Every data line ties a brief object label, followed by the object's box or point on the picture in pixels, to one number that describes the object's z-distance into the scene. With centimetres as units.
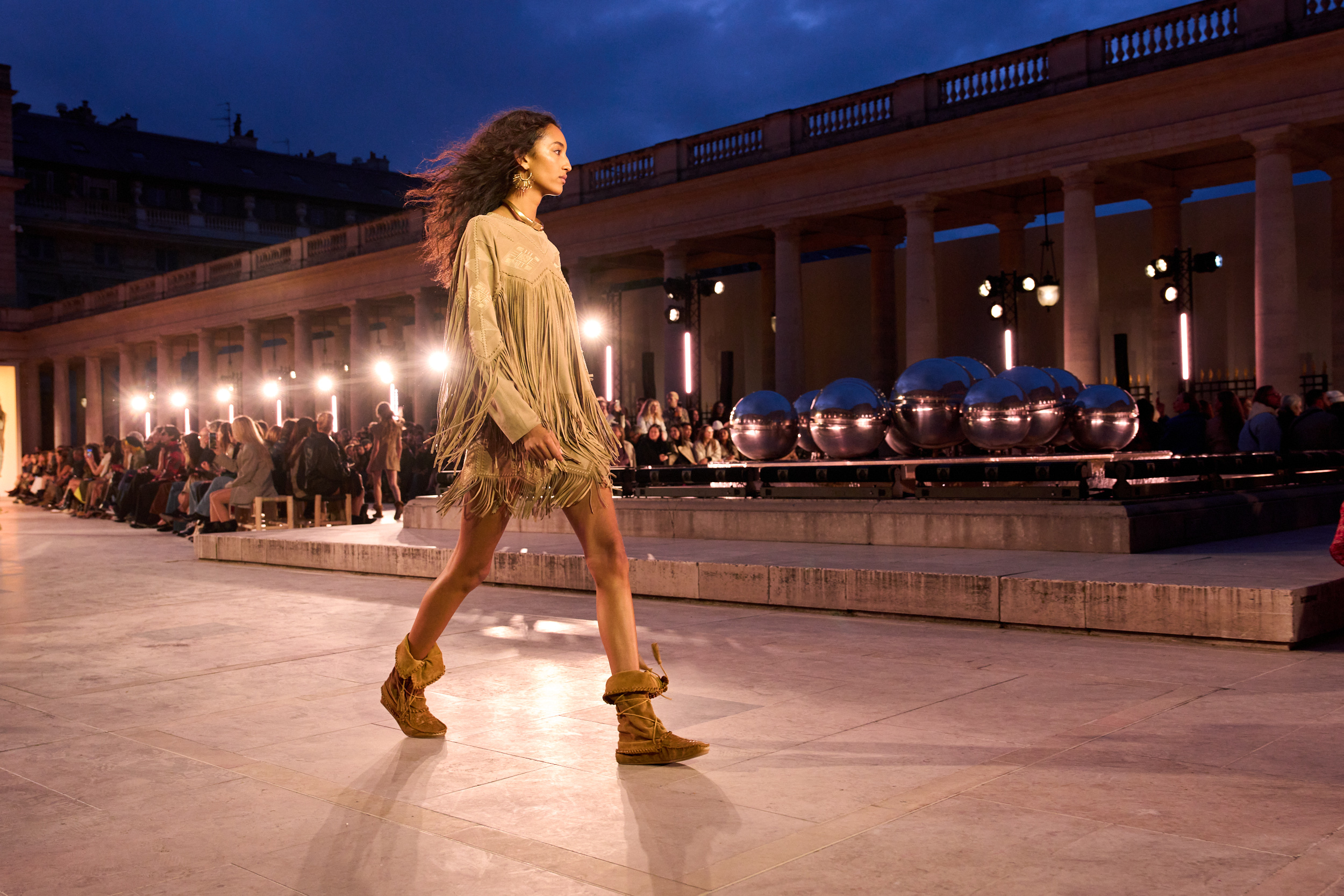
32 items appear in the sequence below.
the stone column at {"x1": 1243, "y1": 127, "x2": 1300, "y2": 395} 2027
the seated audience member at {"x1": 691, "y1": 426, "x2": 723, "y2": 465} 1830
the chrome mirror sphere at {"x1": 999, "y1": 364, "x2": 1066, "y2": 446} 1064
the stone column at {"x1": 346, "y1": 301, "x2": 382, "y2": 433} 4003
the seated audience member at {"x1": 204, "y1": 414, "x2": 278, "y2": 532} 1570
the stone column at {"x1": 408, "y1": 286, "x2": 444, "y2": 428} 3616
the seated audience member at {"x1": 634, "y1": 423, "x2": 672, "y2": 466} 1638
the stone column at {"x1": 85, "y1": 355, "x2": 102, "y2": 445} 5306
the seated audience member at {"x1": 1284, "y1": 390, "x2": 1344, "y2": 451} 1335
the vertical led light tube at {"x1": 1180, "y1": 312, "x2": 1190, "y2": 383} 2439
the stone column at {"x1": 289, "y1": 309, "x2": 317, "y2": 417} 4153
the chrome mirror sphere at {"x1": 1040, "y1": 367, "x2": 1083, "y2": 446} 1135
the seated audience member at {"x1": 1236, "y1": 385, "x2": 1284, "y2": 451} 1312
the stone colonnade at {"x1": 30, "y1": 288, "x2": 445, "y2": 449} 3769
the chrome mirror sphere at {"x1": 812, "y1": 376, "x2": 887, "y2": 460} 1138
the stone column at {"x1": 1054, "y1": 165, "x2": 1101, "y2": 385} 2275
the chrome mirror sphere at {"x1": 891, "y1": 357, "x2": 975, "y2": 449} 1112
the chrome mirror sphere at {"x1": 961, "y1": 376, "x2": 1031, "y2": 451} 1052
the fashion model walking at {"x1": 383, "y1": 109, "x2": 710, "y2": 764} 402
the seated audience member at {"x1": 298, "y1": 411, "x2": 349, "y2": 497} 1579
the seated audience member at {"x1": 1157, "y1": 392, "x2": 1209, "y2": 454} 1447
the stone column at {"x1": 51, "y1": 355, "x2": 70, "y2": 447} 5581
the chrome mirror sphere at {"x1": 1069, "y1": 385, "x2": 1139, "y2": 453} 1124
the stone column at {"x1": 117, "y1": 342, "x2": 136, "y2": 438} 5072
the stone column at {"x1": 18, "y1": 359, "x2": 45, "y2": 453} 5731
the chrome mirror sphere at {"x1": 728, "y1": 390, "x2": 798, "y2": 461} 1220
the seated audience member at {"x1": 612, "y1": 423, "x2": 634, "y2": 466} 1619
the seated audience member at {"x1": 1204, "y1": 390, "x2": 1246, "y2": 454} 1448
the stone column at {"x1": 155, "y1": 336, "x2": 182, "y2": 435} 4791
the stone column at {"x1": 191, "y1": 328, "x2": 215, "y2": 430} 4644
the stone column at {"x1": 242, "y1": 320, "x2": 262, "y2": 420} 4403
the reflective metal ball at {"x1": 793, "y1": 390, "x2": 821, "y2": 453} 1202
